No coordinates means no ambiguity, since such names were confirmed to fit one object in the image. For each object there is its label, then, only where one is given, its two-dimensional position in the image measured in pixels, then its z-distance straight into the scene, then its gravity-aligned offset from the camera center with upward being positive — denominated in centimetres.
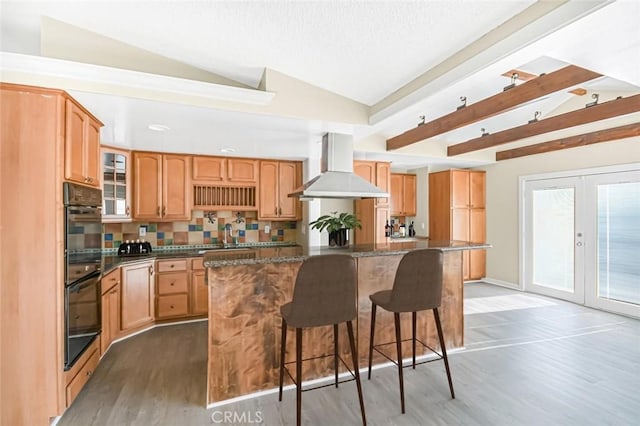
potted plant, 285 -13
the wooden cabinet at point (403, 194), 641 +41
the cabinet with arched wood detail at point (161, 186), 396 +38
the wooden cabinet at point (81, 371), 214 -127
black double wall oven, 209 -43
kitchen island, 224 -83
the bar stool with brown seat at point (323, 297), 190 -56
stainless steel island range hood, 293 +37
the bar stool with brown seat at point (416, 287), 220 -57
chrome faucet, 462 -26
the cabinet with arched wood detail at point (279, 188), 458 +39
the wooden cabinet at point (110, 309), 292 -100
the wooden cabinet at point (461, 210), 573 +6
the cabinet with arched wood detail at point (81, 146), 210 +54
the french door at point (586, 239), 402 -41
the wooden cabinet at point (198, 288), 395 -101
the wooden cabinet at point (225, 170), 427 +64
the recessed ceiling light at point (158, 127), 290 +87
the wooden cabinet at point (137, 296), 339 -99
